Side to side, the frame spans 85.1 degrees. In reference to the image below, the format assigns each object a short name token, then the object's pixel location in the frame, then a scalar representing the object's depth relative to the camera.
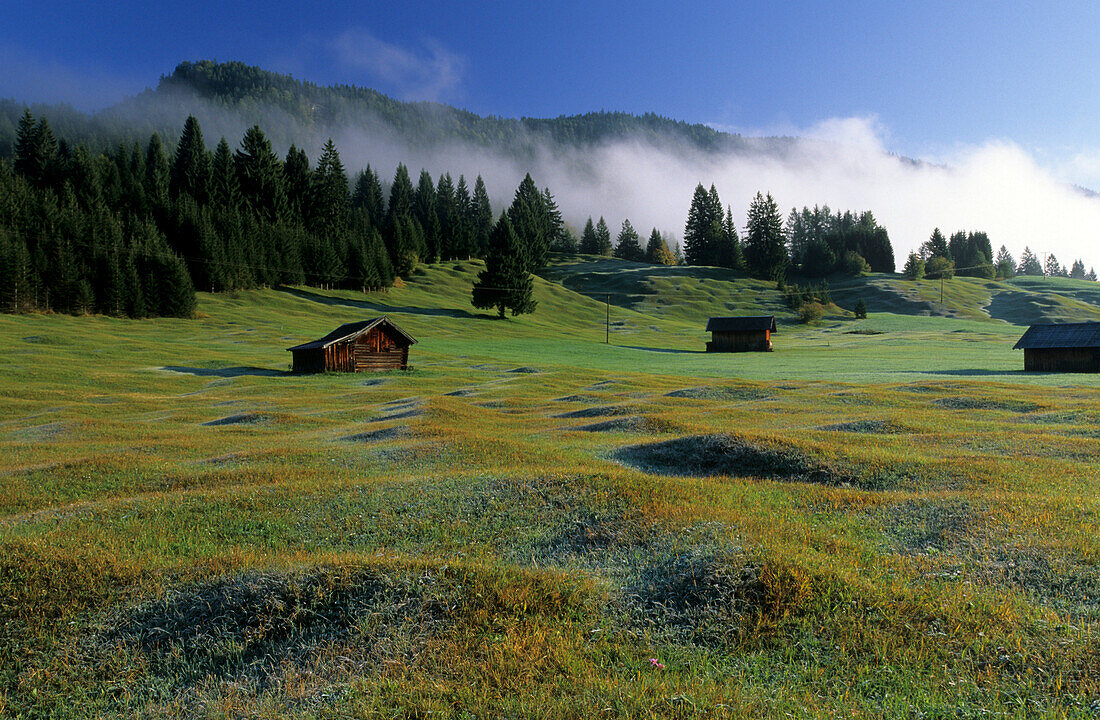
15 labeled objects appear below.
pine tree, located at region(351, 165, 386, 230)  174.00
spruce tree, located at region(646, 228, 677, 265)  197.57
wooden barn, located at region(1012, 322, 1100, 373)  52.72
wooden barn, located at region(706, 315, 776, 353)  87.62
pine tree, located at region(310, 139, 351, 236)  136.62
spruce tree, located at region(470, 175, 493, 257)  175.43
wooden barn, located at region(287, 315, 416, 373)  55.94
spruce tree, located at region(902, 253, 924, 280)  171.50
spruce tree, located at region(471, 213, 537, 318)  110.06
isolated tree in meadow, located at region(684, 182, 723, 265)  177.25
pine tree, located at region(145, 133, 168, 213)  110.94
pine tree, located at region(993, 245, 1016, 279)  193.06
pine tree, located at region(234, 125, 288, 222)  130.12
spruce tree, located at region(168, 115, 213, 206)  124.12
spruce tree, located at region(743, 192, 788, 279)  163.38
